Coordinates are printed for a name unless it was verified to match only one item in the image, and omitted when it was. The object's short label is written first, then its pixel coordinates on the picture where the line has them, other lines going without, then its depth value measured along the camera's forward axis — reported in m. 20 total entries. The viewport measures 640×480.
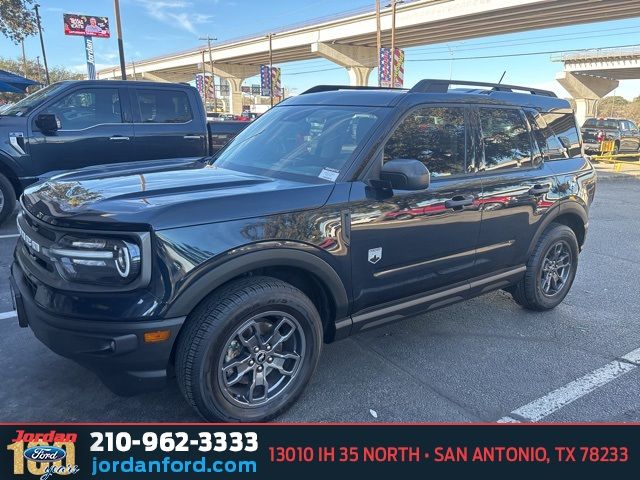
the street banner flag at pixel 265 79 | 49.41
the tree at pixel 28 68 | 54.98
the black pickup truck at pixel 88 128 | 6.52
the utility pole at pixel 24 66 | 49.27
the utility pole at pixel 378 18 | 29.80
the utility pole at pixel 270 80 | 49.23
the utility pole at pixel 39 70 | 58.71
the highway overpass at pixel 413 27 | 33.25
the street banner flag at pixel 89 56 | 19.97
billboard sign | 20.11
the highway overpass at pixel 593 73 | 50.41
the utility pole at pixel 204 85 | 58.58
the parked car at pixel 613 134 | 21.28
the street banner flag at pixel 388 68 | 33.44
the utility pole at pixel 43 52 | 39.14
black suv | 2.22
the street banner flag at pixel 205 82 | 58.78
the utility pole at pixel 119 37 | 17.77
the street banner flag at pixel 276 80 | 49.55
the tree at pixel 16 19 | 21.60
